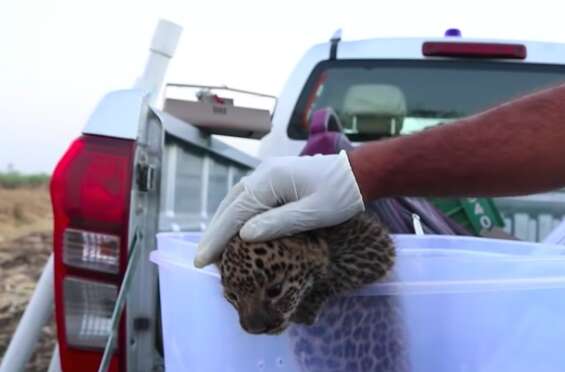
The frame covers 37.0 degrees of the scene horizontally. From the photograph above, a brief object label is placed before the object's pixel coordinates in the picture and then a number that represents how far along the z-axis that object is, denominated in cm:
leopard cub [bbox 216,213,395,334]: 113
